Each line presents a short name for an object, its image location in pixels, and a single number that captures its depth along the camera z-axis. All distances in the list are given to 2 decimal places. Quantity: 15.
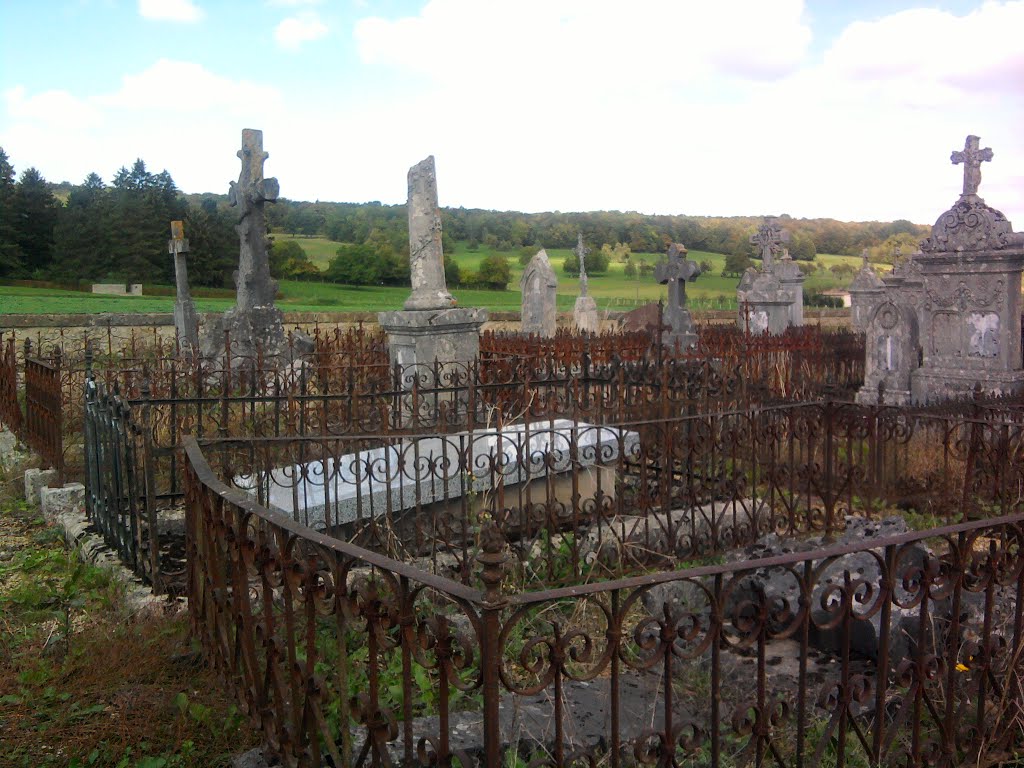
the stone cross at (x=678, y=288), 14.83
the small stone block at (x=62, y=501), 6.56
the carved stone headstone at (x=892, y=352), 12.03
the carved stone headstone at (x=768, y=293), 18.81
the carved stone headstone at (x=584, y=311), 23.12
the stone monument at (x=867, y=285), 17.58
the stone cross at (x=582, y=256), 23.69
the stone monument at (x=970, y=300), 10.54
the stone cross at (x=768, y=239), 19.12
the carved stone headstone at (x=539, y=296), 21.38
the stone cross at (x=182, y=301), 15.47
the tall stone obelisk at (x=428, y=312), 9.19
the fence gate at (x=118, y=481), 4.61
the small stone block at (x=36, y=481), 7.10
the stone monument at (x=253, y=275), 12.51
